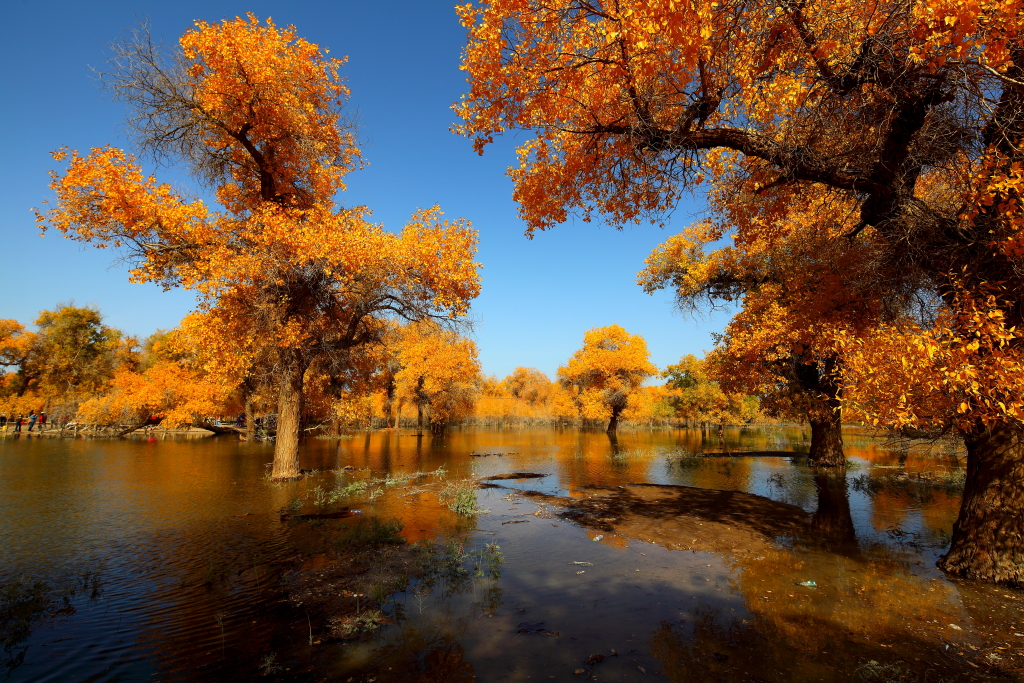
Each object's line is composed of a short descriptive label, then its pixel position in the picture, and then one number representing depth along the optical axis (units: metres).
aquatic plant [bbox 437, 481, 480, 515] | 11.20
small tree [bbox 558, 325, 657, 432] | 49.59
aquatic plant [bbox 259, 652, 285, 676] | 4.24
